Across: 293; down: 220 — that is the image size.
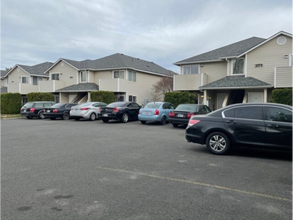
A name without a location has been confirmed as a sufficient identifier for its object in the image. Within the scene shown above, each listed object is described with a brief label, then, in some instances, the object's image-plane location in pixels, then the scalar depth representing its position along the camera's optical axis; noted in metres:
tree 34.06
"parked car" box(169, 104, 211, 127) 14.14
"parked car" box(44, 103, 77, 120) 20.39
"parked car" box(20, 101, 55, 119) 21.55
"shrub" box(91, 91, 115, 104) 25.96
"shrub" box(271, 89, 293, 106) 17.64
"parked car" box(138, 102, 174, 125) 16.06
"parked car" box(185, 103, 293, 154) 6.91
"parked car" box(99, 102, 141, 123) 17.19
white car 19.03
